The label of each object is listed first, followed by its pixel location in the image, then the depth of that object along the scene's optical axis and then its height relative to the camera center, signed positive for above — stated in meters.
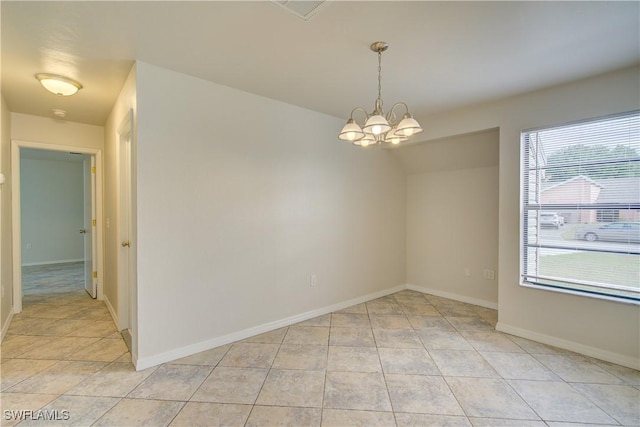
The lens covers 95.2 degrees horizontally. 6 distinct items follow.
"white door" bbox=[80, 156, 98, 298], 4.25 -0.27
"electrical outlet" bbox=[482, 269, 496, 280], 3.94 -0.90
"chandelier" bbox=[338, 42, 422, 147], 1.95 +0.55
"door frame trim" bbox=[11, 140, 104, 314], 3.56 +0.00
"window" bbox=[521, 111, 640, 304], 2.51 +0.00
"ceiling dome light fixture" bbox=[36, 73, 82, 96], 2.57 +1.12
